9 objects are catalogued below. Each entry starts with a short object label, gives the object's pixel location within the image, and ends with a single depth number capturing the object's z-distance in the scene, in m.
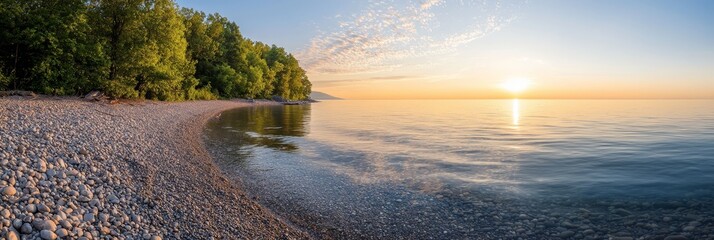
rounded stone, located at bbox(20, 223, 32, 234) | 6.49
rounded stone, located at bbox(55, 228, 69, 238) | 6.62
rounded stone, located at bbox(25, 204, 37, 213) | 7.06
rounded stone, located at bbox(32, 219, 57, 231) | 6.62
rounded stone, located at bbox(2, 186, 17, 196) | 7.37
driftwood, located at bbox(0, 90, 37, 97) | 29.95
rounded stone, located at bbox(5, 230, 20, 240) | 6.14
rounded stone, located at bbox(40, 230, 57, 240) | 6.41
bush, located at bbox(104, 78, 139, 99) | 40.88
